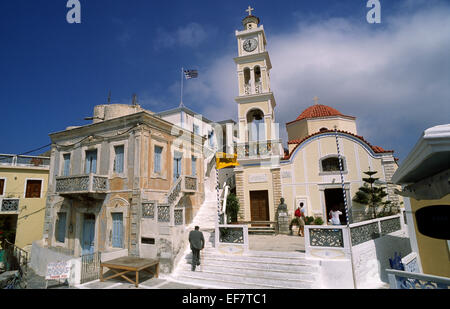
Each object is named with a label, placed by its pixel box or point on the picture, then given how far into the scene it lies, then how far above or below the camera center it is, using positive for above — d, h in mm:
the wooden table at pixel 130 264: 8971 -2354
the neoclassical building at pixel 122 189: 11469 +871
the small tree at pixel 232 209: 15359 -535
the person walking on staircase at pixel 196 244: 9539 -1660
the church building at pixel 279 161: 14602 +2337
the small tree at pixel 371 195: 13520 +99
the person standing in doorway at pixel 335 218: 11703 -992
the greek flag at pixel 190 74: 20359 +10856
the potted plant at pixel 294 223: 13716 -1382
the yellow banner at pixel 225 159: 12365 +2154
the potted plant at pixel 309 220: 14078 -1291
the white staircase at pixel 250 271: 8141 -2597
